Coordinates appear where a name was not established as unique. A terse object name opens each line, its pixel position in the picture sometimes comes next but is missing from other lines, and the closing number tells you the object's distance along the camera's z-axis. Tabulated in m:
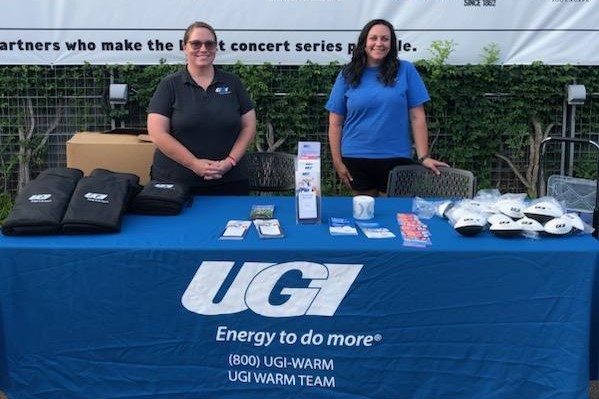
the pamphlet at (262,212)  2.25
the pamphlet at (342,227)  2.05
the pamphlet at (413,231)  1.95
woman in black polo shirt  2.63
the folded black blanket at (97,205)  2.00
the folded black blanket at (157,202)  2.26
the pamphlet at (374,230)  2.03
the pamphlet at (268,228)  2.01
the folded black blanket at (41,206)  1.98
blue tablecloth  1.90
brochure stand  2.13
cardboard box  3.30
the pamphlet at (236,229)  2.01
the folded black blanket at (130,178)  2.29
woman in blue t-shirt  3.01
